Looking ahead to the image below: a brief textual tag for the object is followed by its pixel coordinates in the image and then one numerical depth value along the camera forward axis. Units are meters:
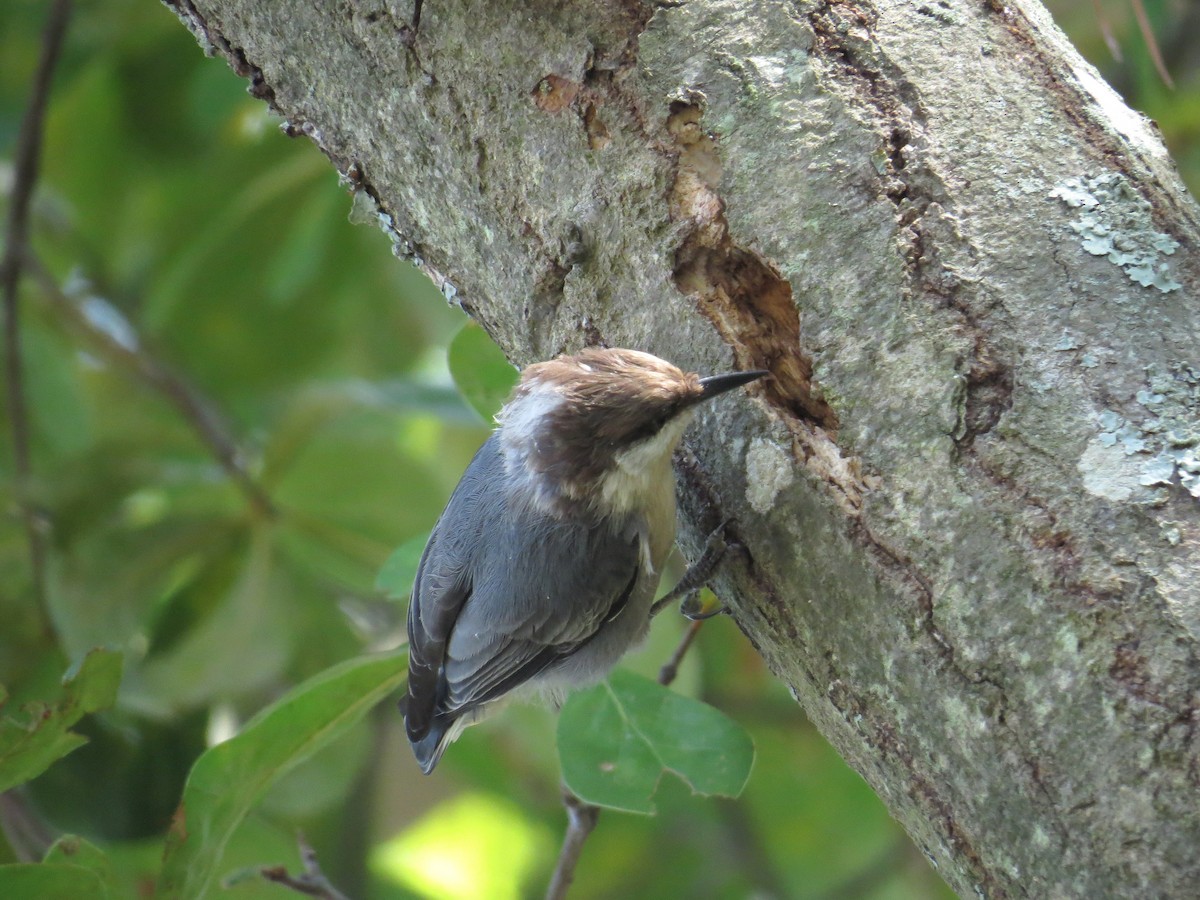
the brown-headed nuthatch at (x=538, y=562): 5.21
